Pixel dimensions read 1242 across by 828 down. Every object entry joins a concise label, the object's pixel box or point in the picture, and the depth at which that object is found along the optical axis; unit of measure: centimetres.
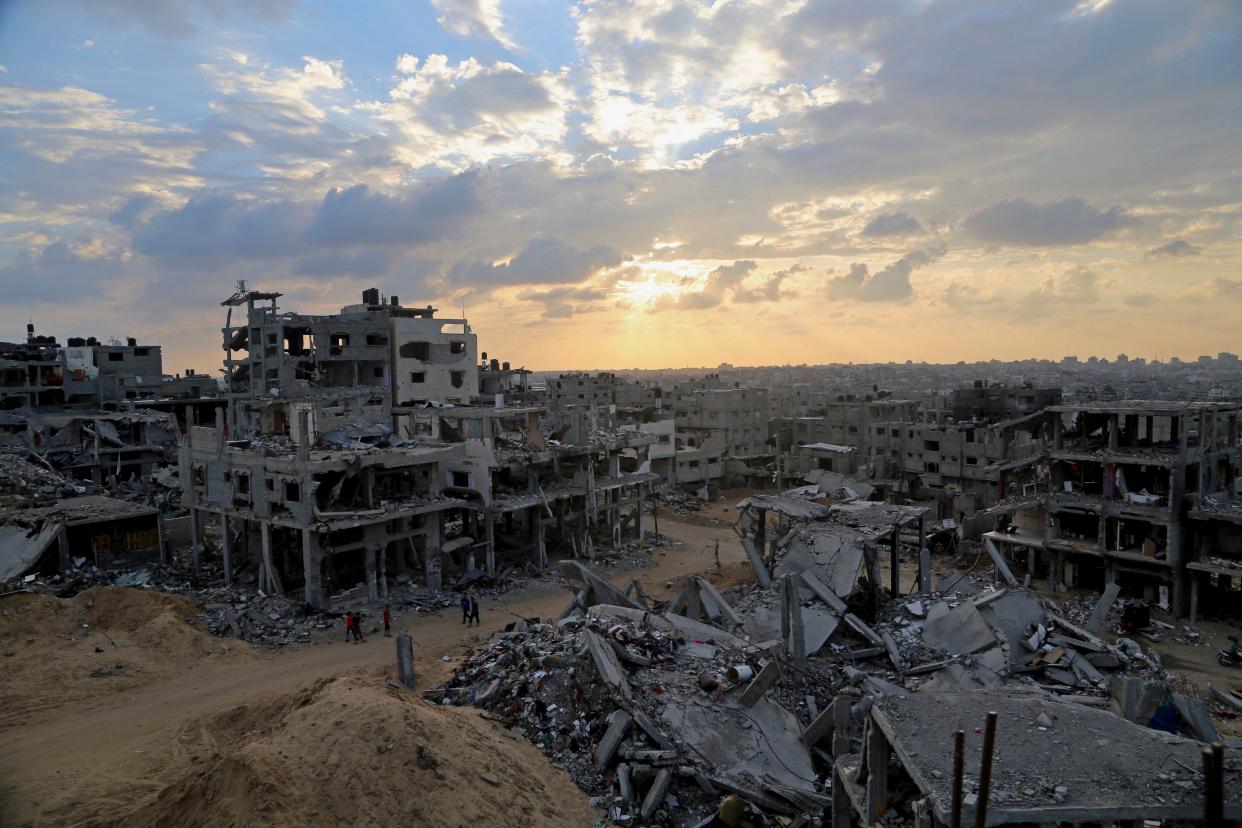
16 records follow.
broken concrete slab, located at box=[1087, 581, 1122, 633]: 2316
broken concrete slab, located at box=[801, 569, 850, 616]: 2030
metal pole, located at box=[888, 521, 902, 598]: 2463
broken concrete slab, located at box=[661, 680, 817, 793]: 1380
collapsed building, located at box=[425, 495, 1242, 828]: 872
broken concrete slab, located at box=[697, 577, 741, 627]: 2031
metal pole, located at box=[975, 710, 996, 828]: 645
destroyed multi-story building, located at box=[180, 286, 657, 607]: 2741
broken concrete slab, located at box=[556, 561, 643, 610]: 2072
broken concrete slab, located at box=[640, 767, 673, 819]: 1272
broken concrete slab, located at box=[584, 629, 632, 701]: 1466
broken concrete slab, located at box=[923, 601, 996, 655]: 1867
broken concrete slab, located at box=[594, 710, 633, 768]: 1369
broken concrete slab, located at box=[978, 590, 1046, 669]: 1878
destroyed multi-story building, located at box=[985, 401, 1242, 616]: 2780
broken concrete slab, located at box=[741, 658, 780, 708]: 1505
